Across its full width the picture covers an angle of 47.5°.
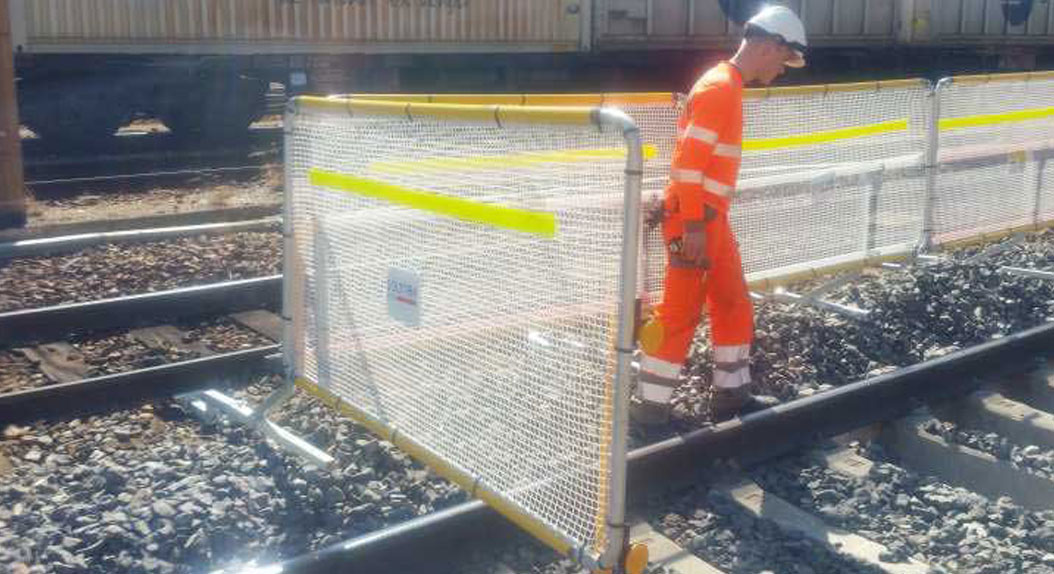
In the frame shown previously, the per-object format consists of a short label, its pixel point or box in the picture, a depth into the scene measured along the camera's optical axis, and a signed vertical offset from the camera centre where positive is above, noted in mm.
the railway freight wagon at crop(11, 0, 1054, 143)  15789 -48
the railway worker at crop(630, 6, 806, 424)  4926 -800
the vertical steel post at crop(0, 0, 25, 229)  10289 -892
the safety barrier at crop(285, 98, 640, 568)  3408 -785
